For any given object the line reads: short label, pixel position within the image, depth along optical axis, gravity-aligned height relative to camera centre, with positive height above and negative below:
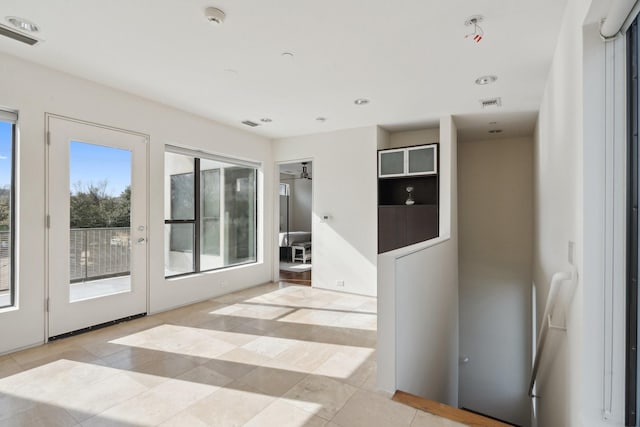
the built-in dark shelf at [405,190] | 5.12 +0.36
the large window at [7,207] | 2.94 +0.06
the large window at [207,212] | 4.52 +0.01
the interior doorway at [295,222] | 7.46 -0.35
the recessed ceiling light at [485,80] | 3.33 +1.38
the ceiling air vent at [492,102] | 3.94 +1.35
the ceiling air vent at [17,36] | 2.47 +1.40
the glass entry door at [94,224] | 3.22 -0.13
